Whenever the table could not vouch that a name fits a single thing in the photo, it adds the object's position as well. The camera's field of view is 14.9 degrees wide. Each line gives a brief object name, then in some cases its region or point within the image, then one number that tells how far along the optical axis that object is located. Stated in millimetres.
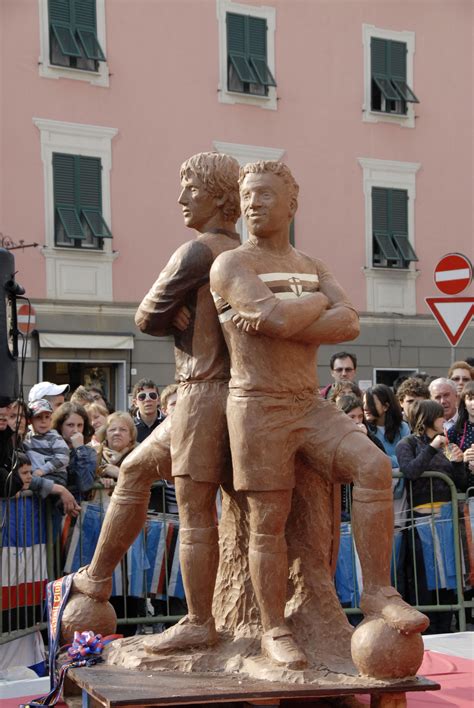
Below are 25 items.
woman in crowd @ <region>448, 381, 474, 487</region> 12696
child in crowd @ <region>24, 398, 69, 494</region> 11016
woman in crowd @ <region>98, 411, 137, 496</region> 12010
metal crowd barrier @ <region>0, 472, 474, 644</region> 10381
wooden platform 6612
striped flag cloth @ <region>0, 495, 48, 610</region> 10308
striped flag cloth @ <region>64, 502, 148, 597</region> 10847
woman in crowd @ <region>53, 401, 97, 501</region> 11111
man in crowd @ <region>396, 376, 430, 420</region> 13842
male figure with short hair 7016
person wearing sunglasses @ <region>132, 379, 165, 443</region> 13151
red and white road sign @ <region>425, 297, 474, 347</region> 14662
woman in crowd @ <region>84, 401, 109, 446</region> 14201
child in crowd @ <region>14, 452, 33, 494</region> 10488
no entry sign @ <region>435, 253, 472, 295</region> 15291
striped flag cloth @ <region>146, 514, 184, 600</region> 11184
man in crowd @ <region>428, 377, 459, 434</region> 13830
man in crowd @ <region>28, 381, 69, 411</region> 13392
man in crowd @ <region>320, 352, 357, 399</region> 14336
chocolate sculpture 7022
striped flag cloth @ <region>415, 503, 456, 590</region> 11684
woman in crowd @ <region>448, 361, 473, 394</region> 15055
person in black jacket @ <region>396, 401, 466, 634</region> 11595
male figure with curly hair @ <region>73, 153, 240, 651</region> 7353
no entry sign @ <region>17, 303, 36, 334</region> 23931
